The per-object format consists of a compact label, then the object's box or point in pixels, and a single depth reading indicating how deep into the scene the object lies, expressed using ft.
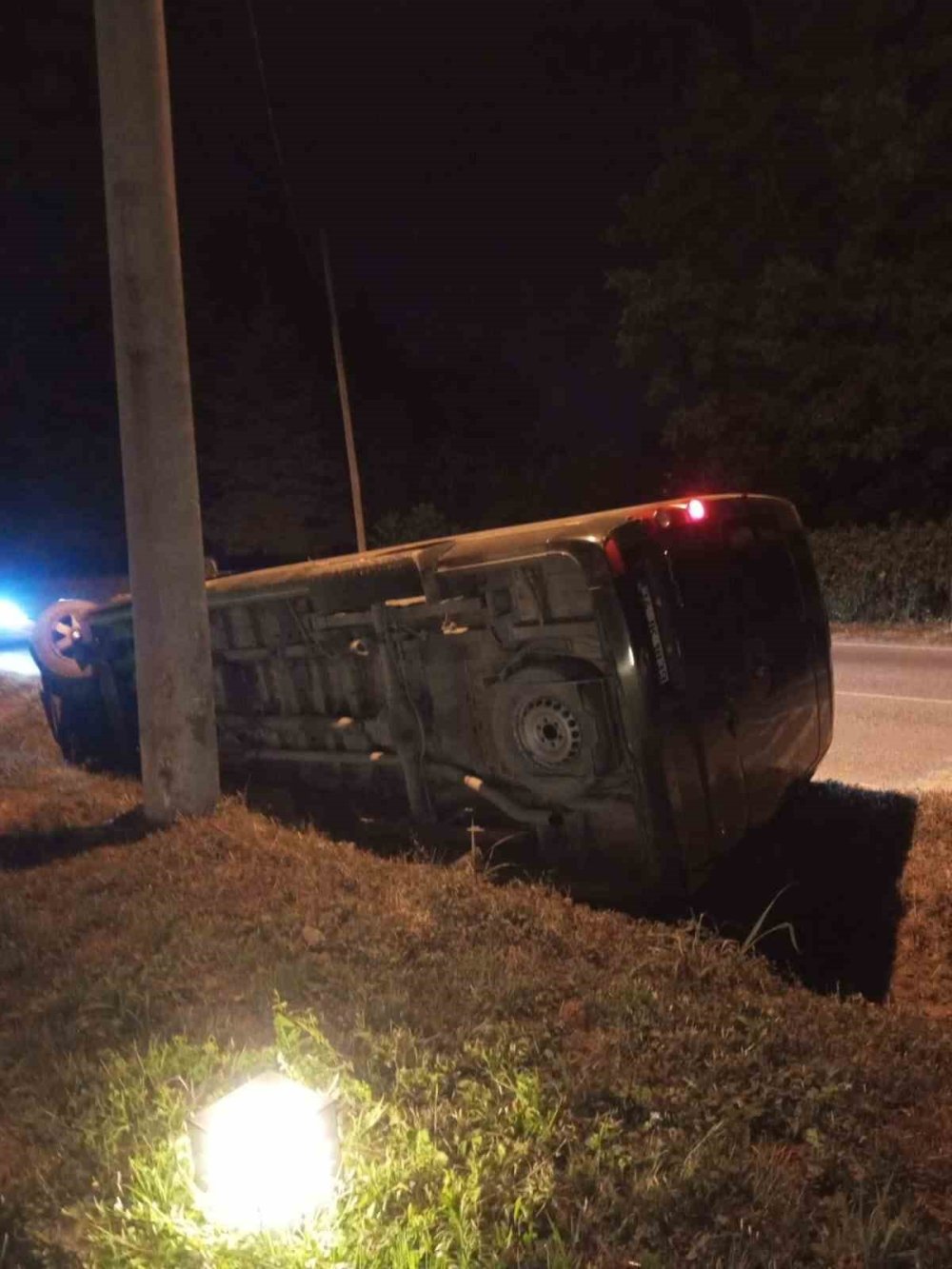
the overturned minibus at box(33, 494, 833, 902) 14.75
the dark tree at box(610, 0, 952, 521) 54.54
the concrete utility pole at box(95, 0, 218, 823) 19.51
